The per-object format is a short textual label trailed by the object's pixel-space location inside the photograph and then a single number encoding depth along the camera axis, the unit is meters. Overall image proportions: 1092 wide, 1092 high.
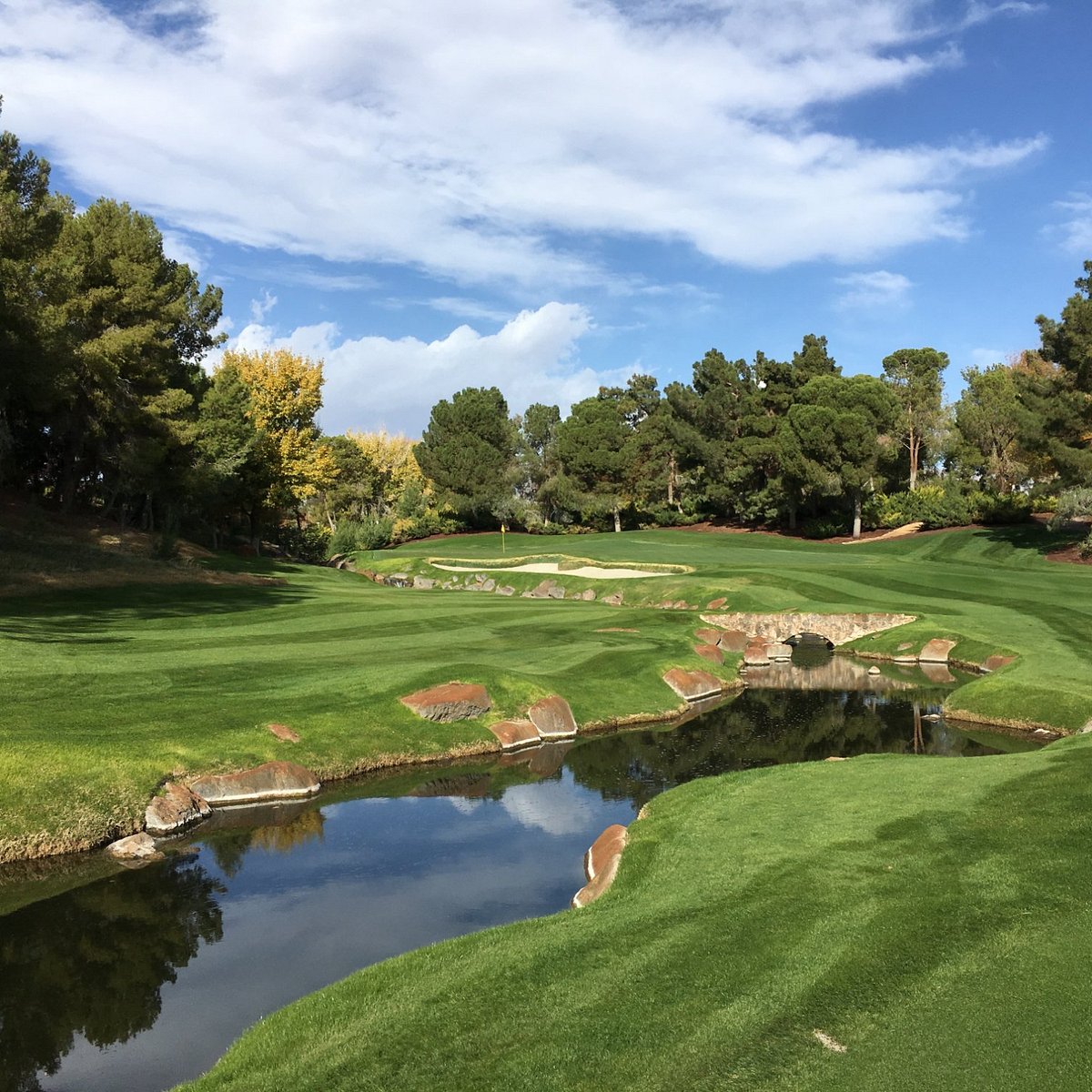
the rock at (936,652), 39.00
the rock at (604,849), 15.50
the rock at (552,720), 27.19
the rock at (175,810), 18.64
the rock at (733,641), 41.28
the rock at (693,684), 32.78
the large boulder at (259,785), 20.17
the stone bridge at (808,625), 43.84
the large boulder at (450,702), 25.88
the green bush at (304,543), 87.75
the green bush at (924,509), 79.81
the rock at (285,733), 22.50
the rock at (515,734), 26.08
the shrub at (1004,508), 76.81
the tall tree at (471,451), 108.12
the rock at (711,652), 37.50
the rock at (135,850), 17.39
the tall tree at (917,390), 97.88
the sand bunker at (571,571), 59.53
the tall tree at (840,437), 83.81
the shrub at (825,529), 89.31
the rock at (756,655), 41.22
